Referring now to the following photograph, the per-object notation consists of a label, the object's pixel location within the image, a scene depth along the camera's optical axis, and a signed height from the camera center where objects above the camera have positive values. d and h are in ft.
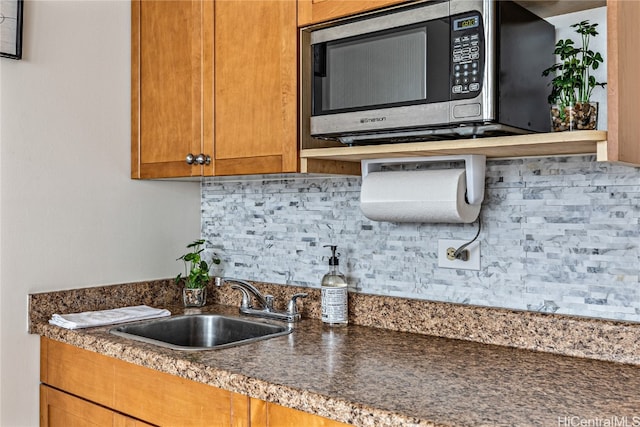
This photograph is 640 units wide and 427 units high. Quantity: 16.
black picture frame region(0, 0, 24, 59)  6.33 +1.93
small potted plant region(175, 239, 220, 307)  7.63 -0.78
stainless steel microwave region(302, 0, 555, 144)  4.53 +1.14
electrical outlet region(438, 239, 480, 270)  5.80 -0.35
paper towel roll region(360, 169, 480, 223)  5.42 +0.19
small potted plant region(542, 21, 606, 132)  4.41 +0.99
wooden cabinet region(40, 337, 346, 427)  4.67 -1.53
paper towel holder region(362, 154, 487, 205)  5.41 +0.40
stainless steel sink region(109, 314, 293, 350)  6.57 -1.20
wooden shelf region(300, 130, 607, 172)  4.23 +0.55
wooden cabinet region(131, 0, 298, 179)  5.96 +1.37
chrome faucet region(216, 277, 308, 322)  6.73 -0.96
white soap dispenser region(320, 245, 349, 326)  6.34 -0.82
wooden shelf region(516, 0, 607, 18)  4.92 +1.69
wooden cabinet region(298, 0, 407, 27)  5.28 +1.82
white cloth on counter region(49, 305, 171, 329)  6.35 -1.03
